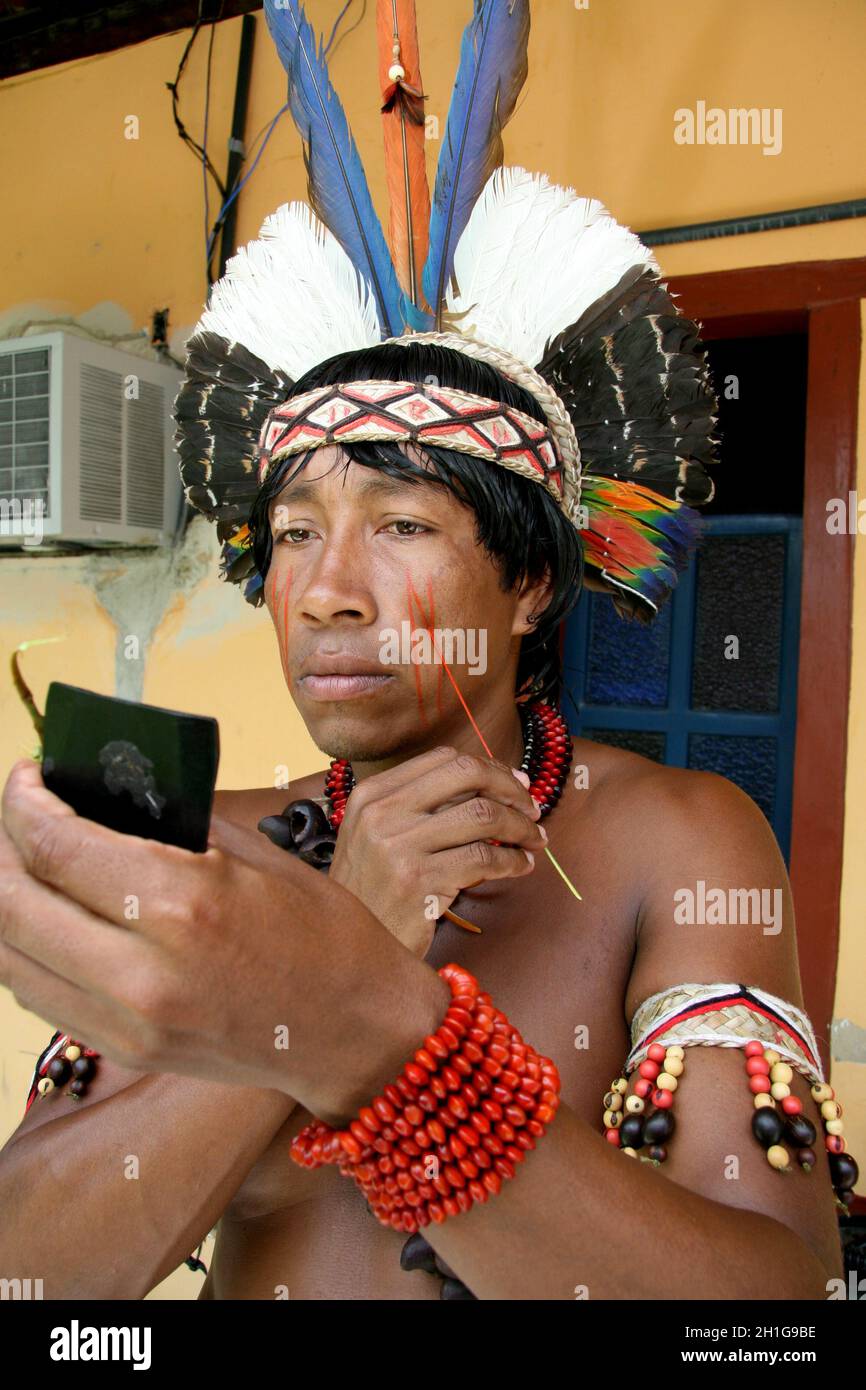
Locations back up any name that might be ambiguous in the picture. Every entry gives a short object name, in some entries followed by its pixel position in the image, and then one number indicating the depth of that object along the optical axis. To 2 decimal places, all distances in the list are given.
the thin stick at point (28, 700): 0.80
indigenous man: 0.78
